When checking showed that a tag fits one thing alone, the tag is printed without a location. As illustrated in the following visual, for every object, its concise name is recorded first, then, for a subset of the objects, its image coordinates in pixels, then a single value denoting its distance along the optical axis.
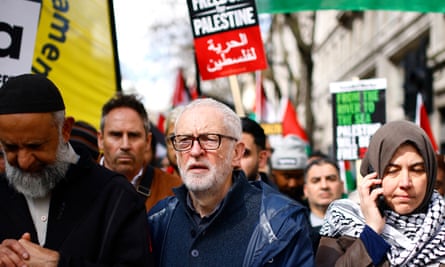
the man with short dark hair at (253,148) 5.00
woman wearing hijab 3.06
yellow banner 4.66
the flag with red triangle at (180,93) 11.83
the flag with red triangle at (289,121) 10.84
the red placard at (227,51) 6.32
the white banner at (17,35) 4.09
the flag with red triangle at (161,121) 11.40
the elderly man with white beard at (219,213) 2.90
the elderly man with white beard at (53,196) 2.59
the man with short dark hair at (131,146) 4.36
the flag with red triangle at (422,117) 7.75
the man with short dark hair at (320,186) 5.56
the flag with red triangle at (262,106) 11.75
